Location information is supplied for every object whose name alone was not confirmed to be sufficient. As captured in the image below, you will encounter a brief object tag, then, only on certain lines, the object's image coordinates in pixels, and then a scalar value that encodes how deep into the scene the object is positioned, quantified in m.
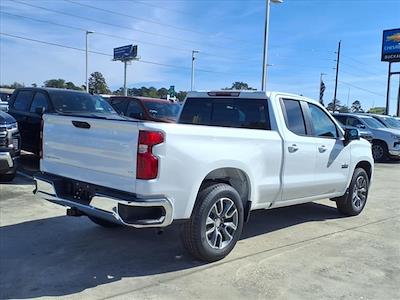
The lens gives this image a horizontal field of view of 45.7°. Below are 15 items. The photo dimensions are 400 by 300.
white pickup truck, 4.36
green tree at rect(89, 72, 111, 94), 75.62
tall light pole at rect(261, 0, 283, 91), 25.08
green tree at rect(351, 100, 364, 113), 100.11
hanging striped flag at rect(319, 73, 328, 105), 59.34
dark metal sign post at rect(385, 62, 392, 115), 48.34
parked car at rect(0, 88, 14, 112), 30.05
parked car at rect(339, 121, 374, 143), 17.10
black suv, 10.53
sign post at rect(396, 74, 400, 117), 48.39
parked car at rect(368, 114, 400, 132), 19.66
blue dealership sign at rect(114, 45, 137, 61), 69.09
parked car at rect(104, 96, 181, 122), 13.38
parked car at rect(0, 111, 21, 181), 8.35
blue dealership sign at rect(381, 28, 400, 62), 48.25
